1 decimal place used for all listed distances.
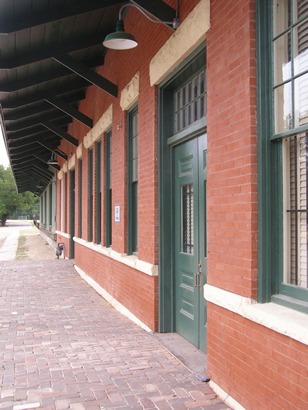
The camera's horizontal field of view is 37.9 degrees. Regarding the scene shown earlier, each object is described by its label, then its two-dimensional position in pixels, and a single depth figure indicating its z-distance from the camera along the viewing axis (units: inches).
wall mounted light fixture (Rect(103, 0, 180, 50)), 203.0
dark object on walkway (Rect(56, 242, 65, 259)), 718.5
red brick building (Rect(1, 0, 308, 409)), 127.0
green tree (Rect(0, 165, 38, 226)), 3243.1
